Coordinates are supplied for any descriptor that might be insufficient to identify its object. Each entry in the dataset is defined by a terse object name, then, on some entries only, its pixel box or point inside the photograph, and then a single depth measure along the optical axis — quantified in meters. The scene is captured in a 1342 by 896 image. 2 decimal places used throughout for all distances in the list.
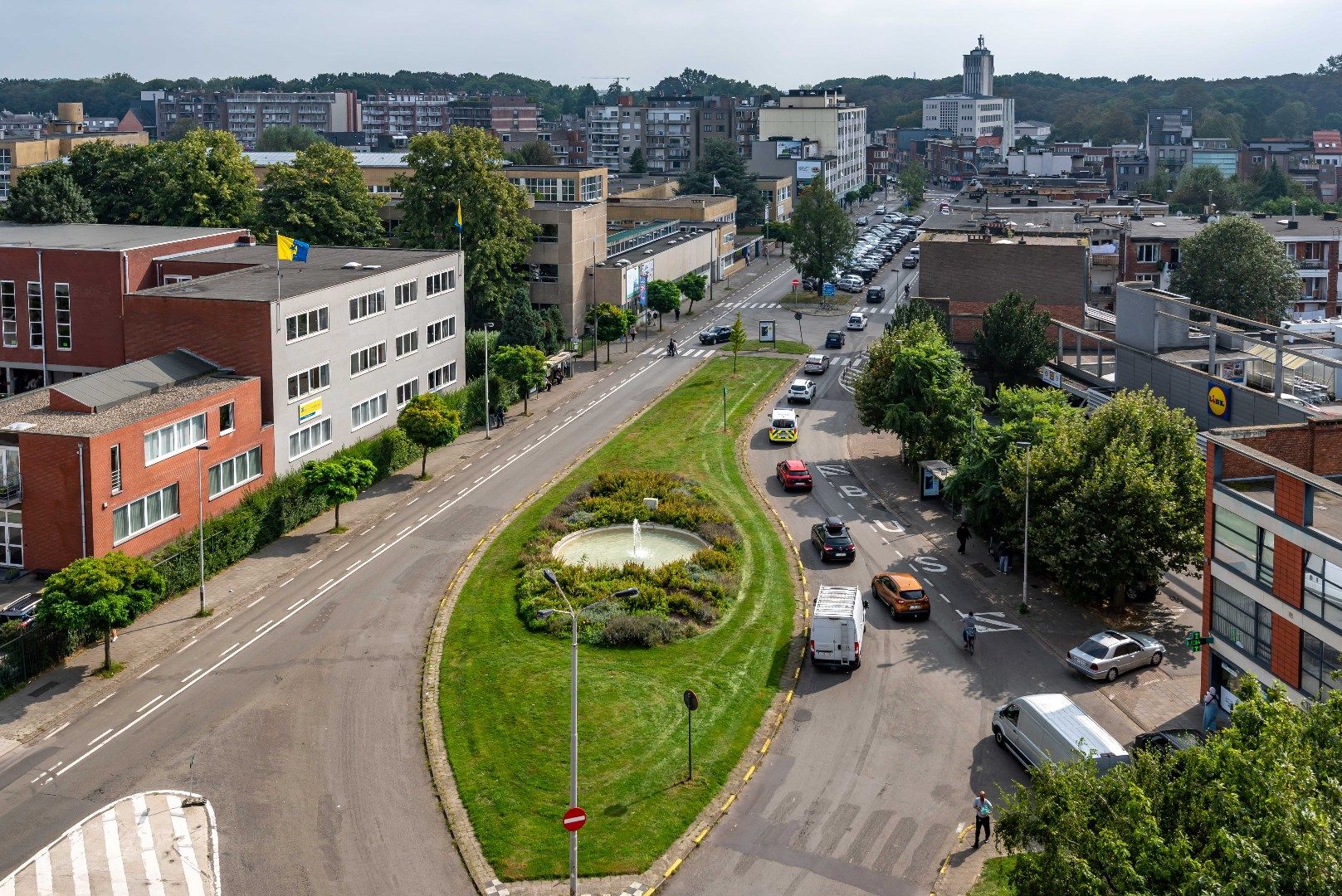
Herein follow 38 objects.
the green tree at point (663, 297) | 103.00
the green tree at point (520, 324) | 84.44
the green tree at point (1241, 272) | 91.31
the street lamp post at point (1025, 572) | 46.56
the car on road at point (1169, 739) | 33.41
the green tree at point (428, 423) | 61.97
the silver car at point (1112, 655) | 41.09
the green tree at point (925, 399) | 61.00
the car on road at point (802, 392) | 78.94
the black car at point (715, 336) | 97.62
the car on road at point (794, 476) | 61.31
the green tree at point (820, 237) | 116.19
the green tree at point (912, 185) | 198.62
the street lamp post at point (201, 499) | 45.91
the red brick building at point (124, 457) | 45.94
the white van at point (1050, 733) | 33.66
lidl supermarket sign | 52.84
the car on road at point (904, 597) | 45.81
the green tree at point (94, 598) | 39.75
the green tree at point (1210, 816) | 19.86
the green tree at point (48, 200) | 92.75
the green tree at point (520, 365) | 74.19
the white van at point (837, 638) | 41.28
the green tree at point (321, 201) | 89.62
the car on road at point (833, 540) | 51.69
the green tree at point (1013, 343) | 70.00
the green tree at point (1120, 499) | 43.81
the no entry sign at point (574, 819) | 29.59
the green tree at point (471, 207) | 86.94
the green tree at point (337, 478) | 54.06
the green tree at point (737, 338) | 86.75
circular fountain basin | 51.25
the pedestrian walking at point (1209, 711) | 37.00
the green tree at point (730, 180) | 159.50
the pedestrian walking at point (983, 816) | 31.64
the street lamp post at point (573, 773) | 29.72
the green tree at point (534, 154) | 170.62
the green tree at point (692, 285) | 109.25
